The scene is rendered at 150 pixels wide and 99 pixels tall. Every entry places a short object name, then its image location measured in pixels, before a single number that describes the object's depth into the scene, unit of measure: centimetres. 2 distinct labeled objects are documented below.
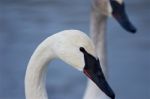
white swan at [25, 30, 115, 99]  431
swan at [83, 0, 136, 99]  613
